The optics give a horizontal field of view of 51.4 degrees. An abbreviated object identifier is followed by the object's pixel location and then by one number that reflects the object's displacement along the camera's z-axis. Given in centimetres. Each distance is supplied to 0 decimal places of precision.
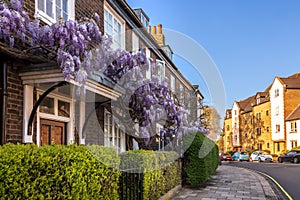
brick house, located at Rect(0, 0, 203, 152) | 600
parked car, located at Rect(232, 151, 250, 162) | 4353
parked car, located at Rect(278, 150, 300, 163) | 3264
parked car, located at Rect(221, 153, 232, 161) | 4289
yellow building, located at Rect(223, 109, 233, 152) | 6775
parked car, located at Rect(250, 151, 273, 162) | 3879
